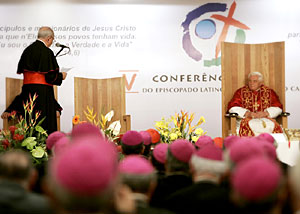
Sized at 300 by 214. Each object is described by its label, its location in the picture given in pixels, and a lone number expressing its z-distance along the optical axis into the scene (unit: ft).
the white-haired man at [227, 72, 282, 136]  41.04
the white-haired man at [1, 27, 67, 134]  38.63
